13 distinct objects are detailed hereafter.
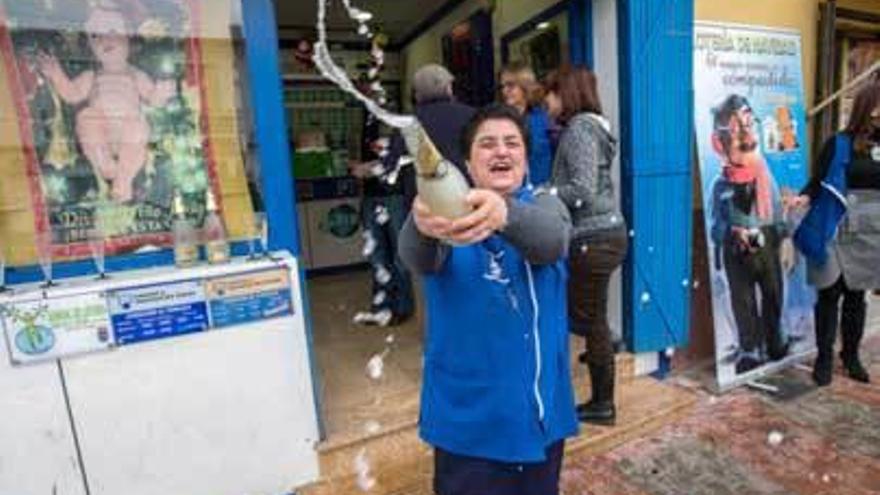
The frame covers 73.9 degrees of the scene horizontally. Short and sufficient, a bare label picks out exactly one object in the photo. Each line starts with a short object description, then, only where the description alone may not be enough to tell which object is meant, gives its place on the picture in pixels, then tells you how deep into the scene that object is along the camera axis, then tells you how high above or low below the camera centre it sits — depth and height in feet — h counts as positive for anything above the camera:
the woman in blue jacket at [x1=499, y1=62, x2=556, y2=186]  9.42 +0.99
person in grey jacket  8.07 -0.56
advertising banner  10.73 -0.70
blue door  9.92 +0.01
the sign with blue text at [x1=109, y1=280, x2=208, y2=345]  6.47 -1.30
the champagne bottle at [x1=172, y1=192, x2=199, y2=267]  7.02 -0.55
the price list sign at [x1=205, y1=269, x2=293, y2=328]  6.88 -1.28
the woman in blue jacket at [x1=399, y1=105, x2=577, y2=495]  4.21 -1.27
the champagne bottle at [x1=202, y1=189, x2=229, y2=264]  7.14 -0.55
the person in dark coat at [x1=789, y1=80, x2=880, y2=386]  10.21 -1.43
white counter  6.21 -2.39
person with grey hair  9.16 -0.95
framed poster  6.44 +0.88
